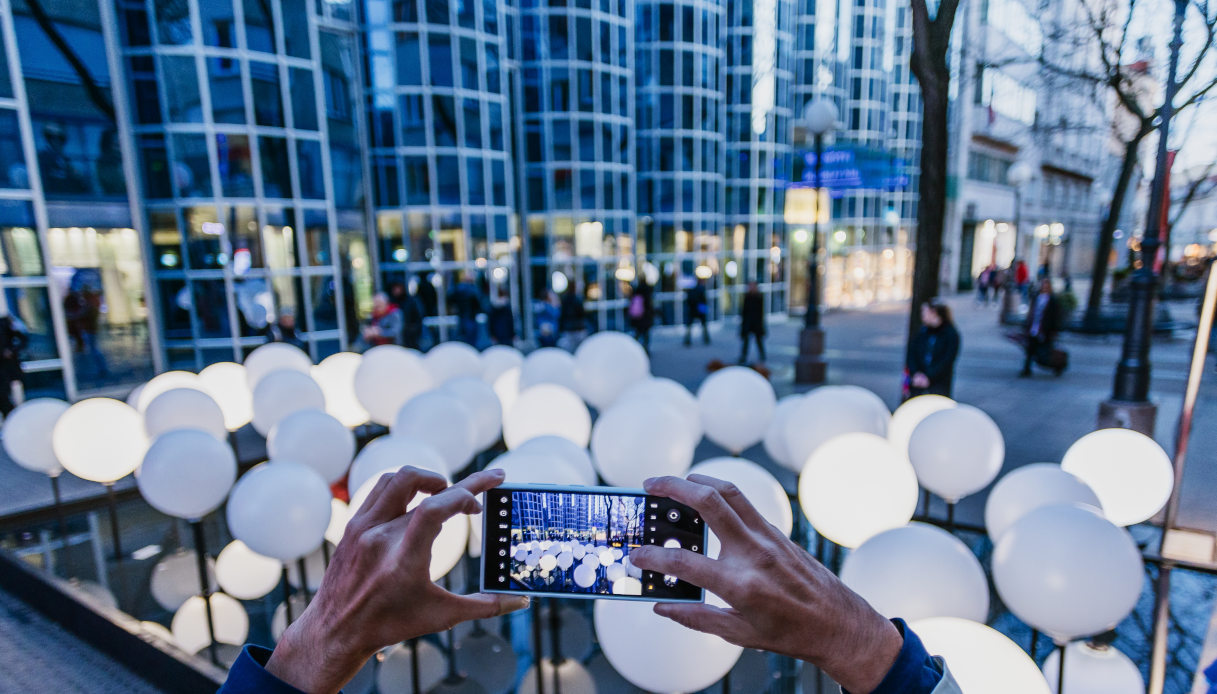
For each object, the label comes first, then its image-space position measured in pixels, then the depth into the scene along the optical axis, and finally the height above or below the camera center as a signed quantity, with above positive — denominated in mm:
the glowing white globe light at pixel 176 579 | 4656 -2589
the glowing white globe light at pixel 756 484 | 3553 -1400
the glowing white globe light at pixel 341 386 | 7047 -1561
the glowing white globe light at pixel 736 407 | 5684 -1525
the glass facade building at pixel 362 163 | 10594 +1972
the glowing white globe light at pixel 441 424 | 4945 -1426
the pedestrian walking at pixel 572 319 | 13070 -1560
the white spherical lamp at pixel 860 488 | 3793 -1531
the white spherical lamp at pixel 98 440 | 5102 -1548
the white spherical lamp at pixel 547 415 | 5516 -1516
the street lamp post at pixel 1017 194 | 18609 +1438
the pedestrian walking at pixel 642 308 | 14062 -1465
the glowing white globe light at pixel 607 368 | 7367 -1482
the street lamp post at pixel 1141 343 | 6504 -1216
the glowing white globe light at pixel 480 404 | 5820 -1495
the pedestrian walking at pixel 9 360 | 8367 -1439
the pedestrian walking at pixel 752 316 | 12758 -1552
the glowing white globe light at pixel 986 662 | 2041 -1412
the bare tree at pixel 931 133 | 6828 +1314
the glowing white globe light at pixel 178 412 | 5422 -1419
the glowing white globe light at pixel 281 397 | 6016 -1430
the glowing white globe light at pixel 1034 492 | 3623 -1514
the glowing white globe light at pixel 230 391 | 6633 -1519
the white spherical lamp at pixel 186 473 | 4203 -1521
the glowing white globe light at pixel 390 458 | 3865 -1335
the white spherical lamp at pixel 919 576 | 2633 -1461
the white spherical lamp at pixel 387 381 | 6516 -1403
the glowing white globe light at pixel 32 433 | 5477 -1573
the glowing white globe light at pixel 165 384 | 6223 -1345
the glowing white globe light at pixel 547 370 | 7098 -1439
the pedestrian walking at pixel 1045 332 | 10875 -1721
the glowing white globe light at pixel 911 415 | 5188 -1489
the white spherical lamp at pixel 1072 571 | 2736 -1499
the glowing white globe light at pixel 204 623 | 4145 -2590
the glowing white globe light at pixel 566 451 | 4016 -1375
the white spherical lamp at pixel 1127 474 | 4223 -1636
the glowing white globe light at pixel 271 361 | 7234 -1326
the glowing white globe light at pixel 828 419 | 4930 -1451
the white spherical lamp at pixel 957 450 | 4410 -1523
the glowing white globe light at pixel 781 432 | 5457 -1716
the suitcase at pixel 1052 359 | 11188 -2210
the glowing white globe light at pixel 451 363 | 7480 -1412
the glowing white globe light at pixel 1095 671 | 3133 -2322
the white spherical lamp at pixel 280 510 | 3715 -1577
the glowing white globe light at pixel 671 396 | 5297 -1395
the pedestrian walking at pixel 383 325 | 9773 -1211
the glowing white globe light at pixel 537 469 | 3352 -1239
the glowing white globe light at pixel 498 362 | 7793 -1473
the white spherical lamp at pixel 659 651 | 2572 -1721
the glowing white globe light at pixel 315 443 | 4734 -1499
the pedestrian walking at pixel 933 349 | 6352 -1145
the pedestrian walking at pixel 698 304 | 16016 -1582
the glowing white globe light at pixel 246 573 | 4707 -2564
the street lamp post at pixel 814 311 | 10742 -1343
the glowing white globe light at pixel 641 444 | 4512 -1475
